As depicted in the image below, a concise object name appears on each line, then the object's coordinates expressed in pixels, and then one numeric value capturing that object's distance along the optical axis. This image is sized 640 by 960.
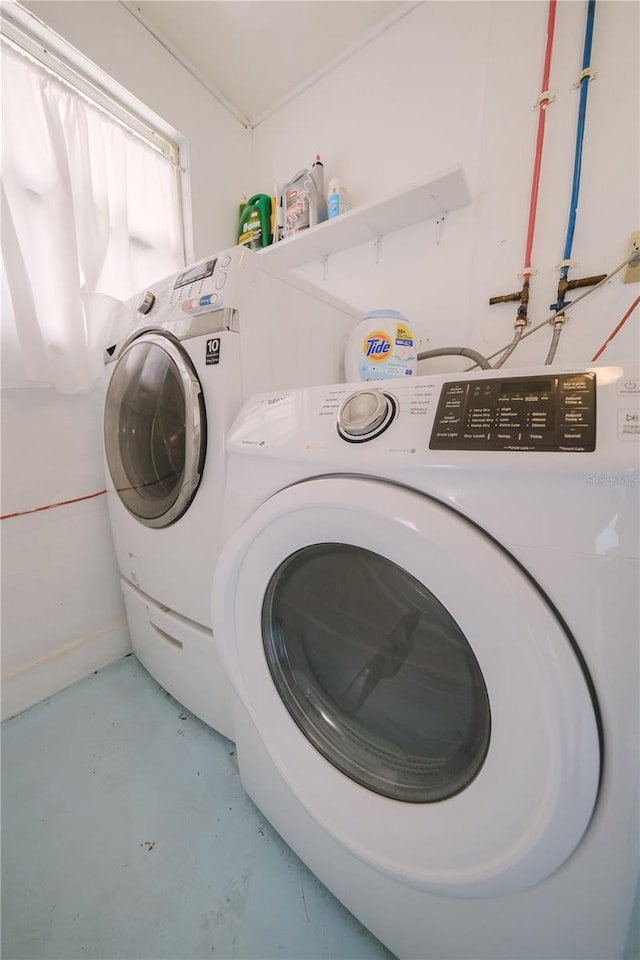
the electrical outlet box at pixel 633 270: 0.90
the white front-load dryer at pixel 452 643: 0.32
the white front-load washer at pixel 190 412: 0.72
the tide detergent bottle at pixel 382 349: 1.04
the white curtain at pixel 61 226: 0.95
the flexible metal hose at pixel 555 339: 1.02
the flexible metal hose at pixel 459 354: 1.04
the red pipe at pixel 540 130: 0.99
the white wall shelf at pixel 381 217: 1.08
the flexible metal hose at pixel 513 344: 1.08
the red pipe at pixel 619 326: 0.92
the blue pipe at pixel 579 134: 0.94
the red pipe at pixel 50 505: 1.02
